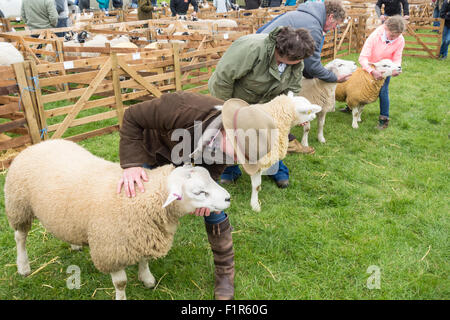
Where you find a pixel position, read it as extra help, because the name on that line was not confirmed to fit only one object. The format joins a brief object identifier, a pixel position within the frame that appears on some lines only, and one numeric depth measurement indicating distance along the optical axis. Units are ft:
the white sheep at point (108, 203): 6.52
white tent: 54.03
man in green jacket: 9.07
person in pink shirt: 15.91
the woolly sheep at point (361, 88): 16.31
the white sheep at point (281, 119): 10.82
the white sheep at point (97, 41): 27.01
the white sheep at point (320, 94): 15.94
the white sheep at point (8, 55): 19.54
